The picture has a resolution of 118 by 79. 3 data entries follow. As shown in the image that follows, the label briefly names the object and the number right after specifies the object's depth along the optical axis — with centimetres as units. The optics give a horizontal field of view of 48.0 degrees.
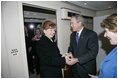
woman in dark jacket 175
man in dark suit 217
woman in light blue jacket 119
